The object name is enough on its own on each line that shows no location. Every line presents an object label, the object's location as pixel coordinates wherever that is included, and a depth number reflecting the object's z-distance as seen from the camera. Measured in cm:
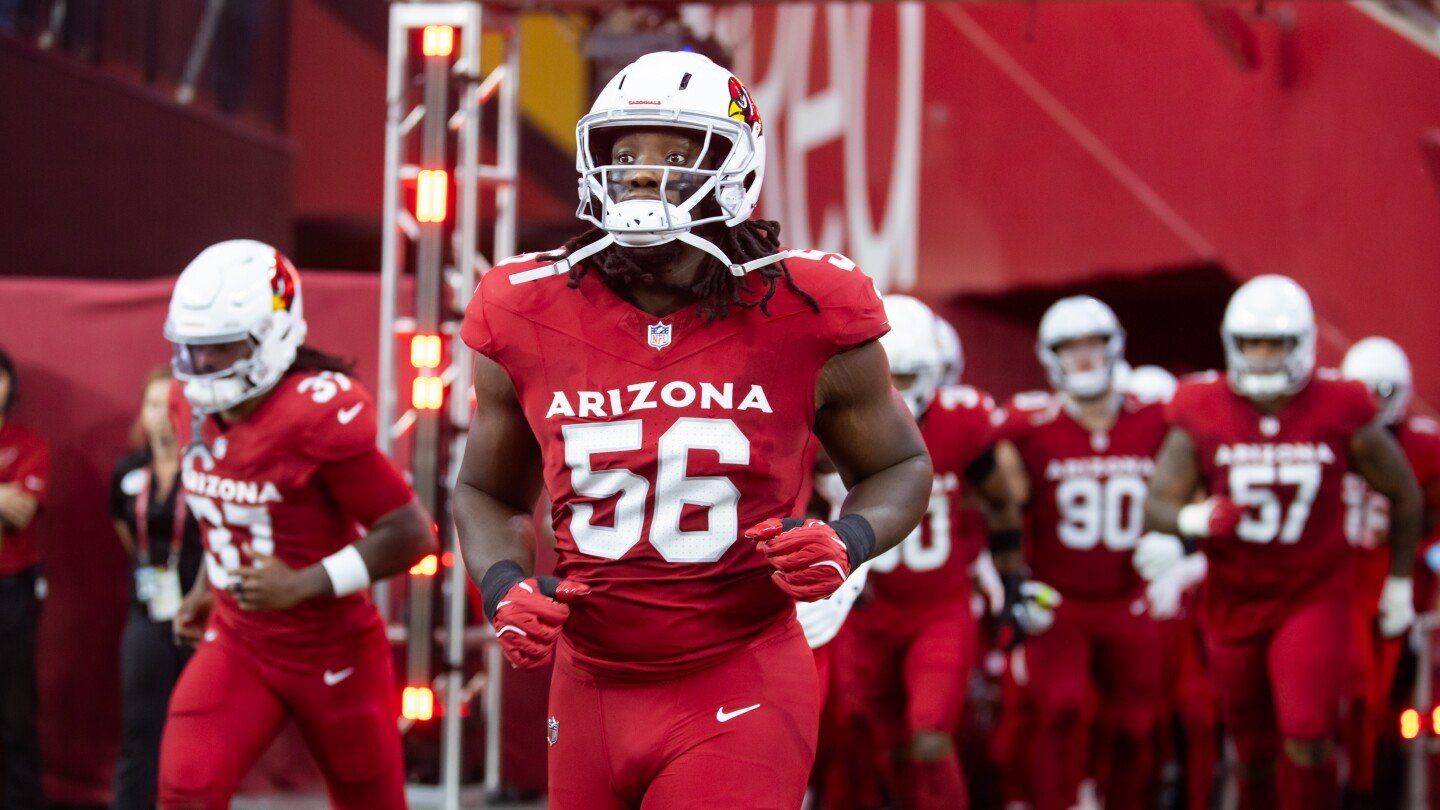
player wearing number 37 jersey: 890
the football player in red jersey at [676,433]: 600
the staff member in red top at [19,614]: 1352
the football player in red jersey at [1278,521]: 1184
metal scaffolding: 1390
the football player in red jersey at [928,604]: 1181
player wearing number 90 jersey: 1399
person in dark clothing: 1202
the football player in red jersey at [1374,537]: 1467
